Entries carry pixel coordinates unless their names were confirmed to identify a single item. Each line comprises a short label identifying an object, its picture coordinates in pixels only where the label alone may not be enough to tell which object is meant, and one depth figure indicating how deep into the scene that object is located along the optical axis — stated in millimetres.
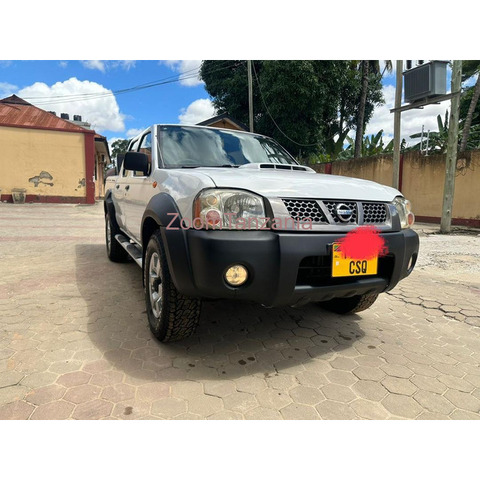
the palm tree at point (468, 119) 12750
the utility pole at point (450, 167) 8773
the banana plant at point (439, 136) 12038
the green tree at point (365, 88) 18125
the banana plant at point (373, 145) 17859
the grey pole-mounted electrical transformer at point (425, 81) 7152
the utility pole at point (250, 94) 16484
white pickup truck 1900
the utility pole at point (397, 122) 8891
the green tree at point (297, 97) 17875
